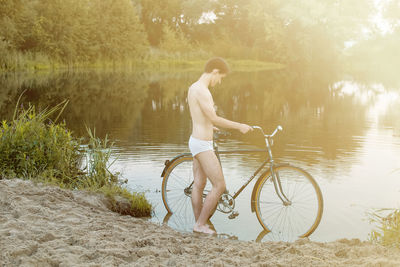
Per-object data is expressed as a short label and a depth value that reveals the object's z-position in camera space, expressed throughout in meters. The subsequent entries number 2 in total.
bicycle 5.56
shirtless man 5.26
